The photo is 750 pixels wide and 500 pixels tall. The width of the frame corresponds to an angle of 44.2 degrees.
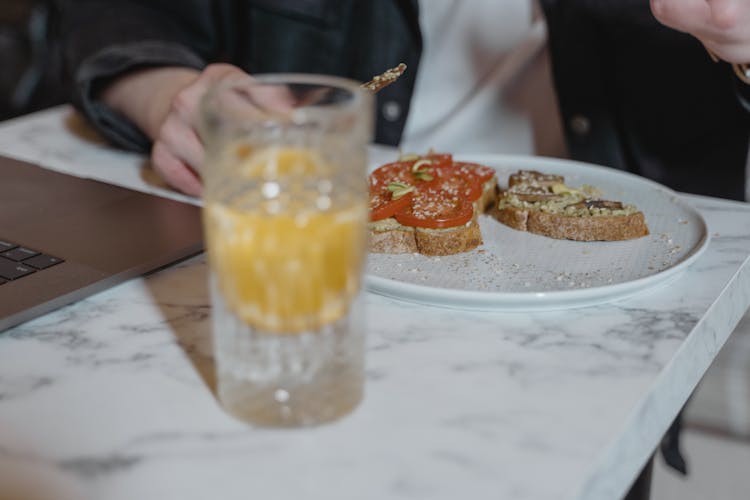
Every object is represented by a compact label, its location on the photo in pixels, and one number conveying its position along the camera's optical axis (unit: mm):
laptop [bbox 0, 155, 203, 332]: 804
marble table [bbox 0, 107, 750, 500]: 575
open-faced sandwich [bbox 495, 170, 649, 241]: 913
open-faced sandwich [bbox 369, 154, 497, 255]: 883
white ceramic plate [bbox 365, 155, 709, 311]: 785
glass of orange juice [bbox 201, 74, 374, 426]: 559
